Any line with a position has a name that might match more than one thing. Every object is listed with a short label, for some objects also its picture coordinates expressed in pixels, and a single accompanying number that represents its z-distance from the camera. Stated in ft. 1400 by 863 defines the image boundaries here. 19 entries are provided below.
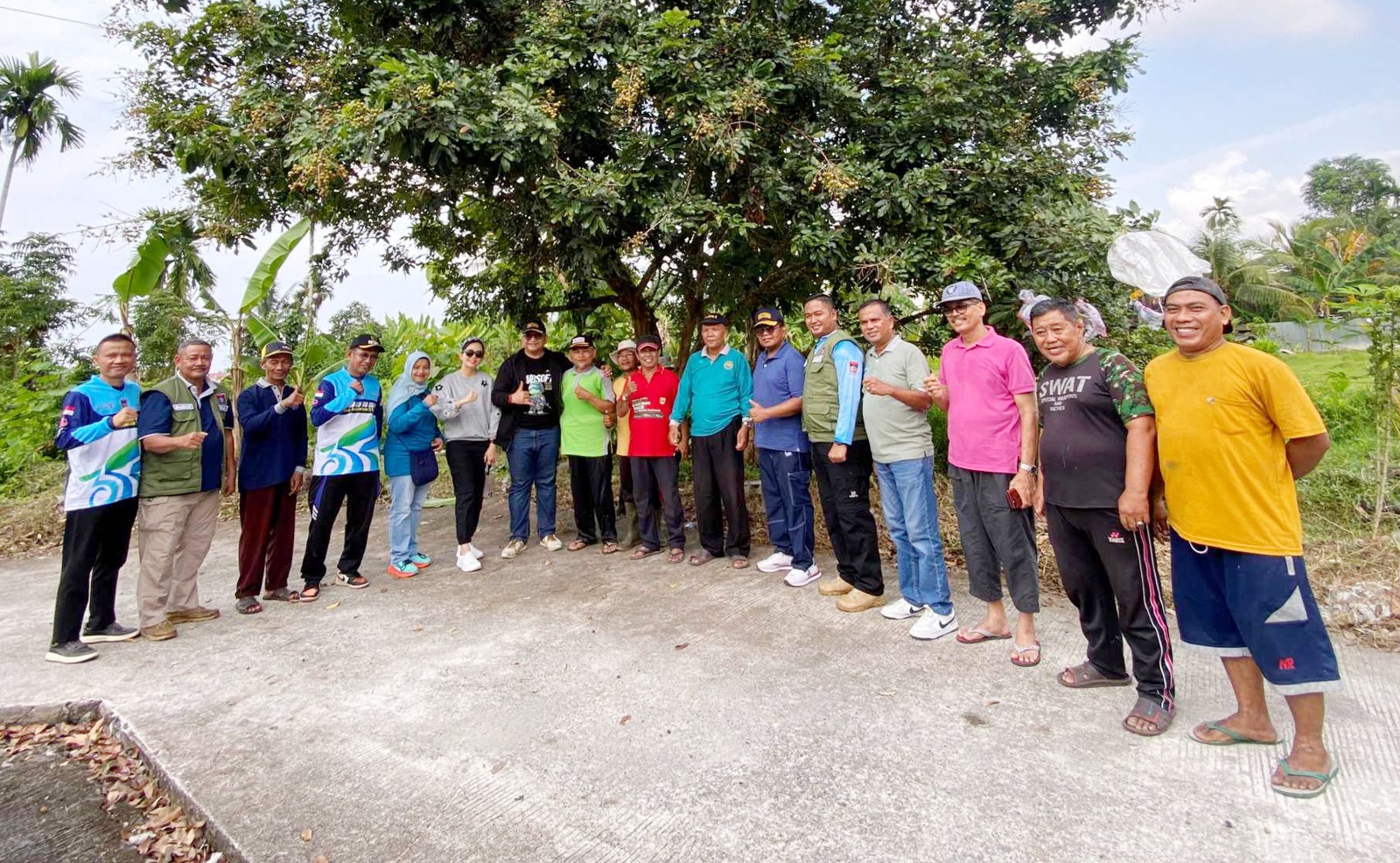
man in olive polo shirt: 12.26
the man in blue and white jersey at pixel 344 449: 15.42
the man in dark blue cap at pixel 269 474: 14.56
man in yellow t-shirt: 7.52
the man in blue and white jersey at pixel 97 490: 12.09
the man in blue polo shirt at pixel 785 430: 15.14
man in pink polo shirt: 10.82
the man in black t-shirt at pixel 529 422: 18.13
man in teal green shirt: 16.48
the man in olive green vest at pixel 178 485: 13.06
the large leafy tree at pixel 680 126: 15.53
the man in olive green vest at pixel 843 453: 13.29
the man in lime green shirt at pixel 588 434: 18.12
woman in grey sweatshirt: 17.43
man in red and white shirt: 17.58
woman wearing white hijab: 16.53
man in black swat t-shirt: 8.86
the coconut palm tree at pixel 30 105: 59.77
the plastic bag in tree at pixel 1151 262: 13.37
